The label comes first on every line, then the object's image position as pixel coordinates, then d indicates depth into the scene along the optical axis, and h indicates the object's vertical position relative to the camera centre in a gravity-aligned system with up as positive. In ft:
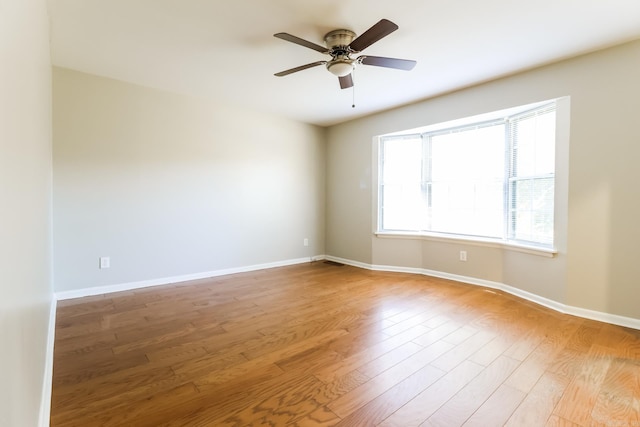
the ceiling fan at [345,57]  7.52 +4.10
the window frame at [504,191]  10.31 +0.81
